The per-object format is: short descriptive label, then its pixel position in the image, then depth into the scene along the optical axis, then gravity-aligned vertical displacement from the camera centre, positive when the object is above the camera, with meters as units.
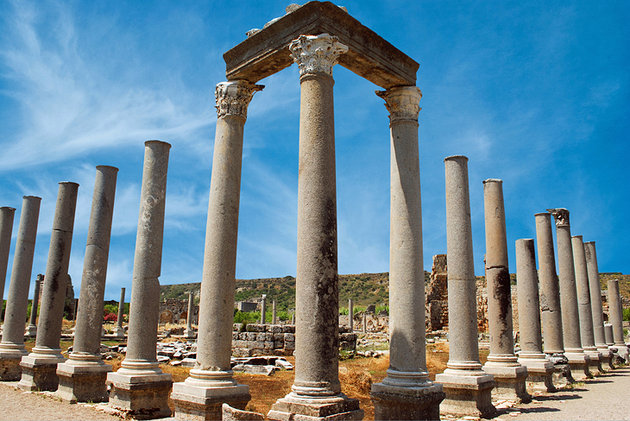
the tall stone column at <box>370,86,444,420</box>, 8.29 +0.77
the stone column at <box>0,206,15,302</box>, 17.89 +2.95
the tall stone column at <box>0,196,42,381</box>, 15.43 +0.85
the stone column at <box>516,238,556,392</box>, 14.44 +0.23
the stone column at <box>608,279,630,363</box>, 27.16 +1.03
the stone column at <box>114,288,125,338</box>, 33.97 +0.09
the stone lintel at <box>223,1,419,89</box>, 8.37 +4.98
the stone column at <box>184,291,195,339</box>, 33.32 +0.38
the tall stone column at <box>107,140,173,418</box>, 10.20 +0.24
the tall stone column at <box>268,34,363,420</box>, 6.89 +1.10
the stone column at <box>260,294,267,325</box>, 34.93 +1.10
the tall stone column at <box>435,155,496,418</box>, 10.59 +0.35
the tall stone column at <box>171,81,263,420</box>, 8.38 +0.85
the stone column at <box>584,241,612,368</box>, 22.16 +1.32
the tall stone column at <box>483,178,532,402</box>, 12.45 +0.60
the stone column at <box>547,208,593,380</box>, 18.48 +1.55
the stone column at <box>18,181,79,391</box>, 13.46 +0.49
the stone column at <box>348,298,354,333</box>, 39.16 +1.09
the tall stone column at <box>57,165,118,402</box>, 12.01 +0.27
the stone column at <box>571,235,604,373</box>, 20.47 +1.27
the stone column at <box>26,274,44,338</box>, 28.23 -0.14
